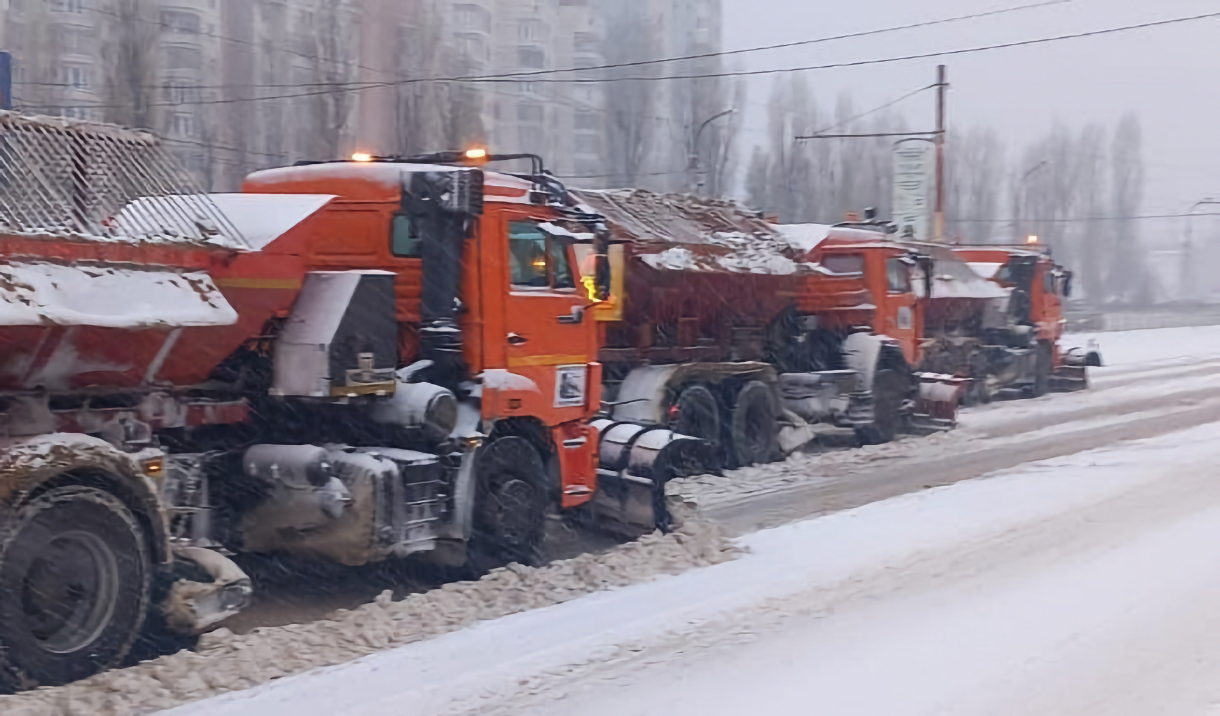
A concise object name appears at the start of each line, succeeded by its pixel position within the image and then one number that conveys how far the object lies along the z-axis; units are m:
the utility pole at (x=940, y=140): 36.19
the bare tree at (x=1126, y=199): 87.62
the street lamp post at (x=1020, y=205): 78.03
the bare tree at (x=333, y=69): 36.28
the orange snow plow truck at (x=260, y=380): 6.11
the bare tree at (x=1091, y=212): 85.94
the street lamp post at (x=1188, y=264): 68.36
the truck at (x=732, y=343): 13.72
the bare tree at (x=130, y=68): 32.34
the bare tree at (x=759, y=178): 63.53
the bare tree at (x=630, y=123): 53.00
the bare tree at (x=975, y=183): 75.94
